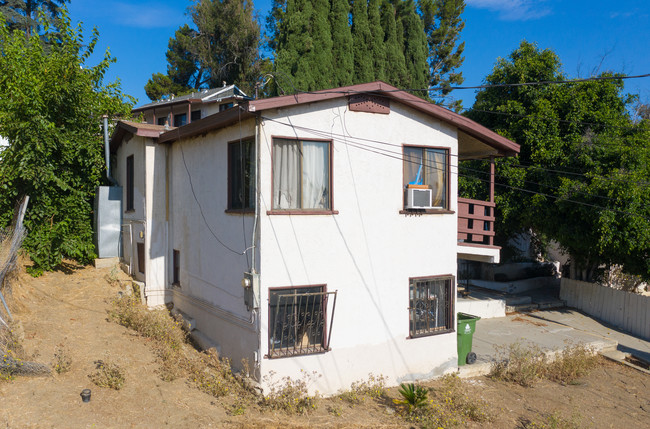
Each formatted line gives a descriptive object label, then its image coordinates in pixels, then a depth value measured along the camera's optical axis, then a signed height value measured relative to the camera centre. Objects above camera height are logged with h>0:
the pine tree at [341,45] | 27.80 +10.38
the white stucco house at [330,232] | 8.45 -0.45
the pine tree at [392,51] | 29.33 +10.55
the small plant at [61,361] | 7.77 -2.72
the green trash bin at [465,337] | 10.31 -2.93
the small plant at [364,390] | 8.62 -3.58
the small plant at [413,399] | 8.05 -3.41
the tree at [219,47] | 33.38 +12.29
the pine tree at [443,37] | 34.06 +13.31
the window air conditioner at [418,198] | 9.52 +0.27
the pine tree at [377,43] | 28.95 +10.89
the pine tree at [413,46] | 30.44 +11.39
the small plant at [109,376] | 7.57 -2.89
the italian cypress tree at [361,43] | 28.58 +10.87
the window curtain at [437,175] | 10.16 +0.82
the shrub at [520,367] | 10.22 -3.63
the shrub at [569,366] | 10.80 -3.82
